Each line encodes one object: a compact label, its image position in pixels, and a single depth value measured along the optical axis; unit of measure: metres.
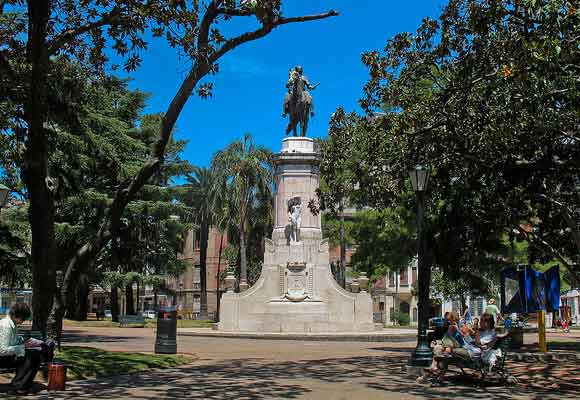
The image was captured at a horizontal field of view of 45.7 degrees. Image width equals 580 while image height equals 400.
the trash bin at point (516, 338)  19.59
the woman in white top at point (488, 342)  12.05
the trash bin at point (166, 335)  18.09
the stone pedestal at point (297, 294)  29.16
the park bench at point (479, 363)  12.09
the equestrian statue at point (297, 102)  32.34
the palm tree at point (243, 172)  46.62
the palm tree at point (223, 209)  47.91
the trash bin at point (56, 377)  11.03
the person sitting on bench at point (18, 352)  10.38
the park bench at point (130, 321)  41.38
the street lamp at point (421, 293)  13.35
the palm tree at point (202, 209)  52.84
